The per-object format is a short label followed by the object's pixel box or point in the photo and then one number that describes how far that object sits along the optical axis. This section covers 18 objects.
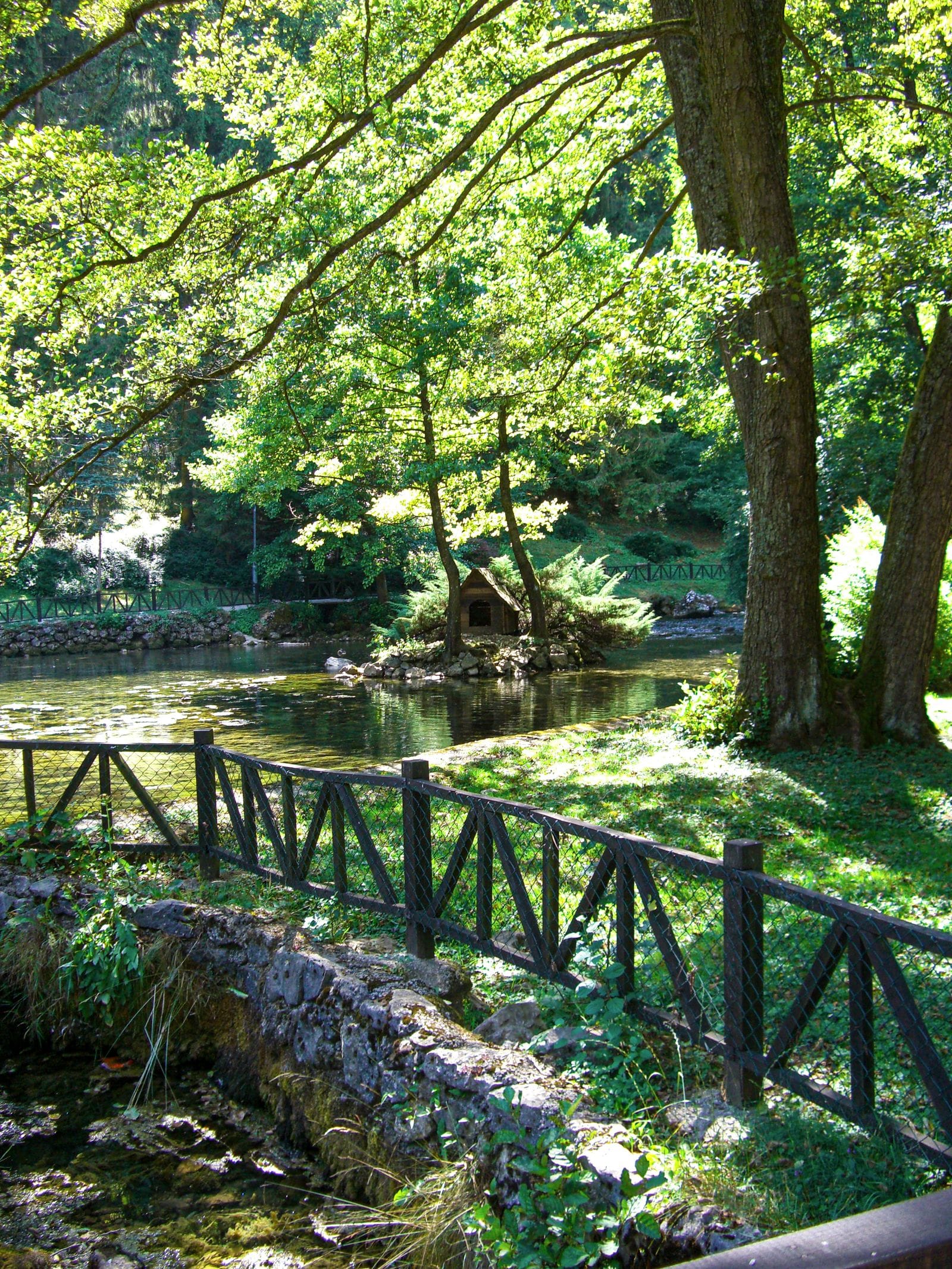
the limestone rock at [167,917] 6.37
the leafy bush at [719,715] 10.19
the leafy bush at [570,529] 45.62
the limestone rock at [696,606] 35.88
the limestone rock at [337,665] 23.93
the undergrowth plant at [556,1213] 3.07
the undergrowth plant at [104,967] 6.16
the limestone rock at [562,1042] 4.09
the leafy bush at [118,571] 37.19
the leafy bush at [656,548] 44.88
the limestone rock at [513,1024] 4.60
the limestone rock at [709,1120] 3.56
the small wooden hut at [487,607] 25.33
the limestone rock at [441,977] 5.14
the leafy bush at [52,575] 34.75
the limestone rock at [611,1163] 3.28
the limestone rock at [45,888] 6.89
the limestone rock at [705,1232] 2.95
